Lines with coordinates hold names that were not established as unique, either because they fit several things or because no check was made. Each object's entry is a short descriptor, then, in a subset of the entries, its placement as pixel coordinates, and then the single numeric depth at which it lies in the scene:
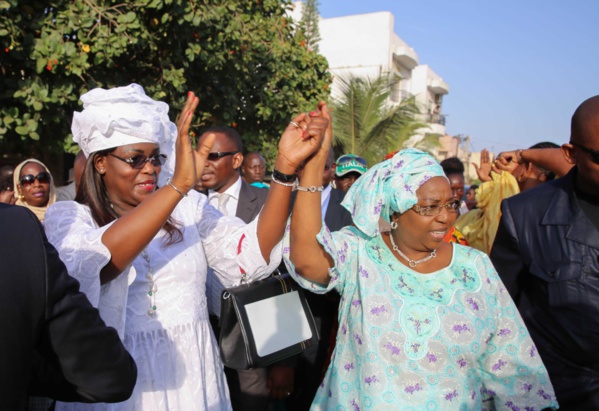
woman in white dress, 2.03
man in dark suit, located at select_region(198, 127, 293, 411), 3.40
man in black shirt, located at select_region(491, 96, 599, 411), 2.47
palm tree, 14.59
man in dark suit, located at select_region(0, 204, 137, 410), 1.18
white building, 29.45
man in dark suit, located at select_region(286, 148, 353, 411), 3.51
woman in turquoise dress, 2.27
